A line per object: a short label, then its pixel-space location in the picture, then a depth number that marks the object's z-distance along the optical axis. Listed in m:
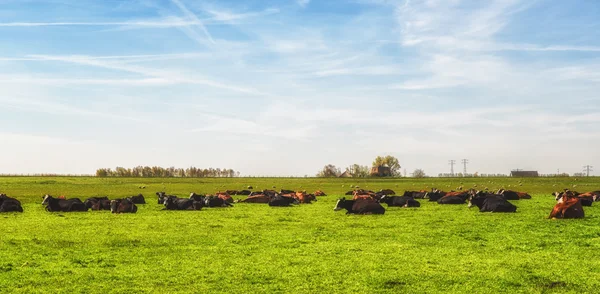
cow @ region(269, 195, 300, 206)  30.16
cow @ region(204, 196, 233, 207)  28.72
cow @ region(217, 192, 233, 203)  32.27
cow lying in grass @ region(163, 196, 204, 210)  27.12
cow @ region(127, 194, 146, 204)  32.41
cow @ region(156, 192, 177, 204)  32.25
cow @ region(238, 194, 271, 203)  34.12
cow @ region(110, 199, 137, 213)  24.98
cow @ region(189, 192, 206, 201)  30.89
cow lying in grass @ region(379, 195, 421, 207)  28.50
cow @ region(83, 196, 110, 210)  27.01
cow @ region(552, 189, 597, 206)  28.98
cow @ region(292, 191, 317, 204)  34.00
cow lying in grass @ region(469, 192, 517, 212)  24.31
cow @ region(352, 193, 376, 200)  34.18
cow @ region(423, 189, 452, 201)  35.11
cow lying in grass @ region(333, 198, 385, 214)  23.58
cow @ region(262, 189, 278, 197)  36.30
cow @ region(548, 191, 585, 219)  20.86
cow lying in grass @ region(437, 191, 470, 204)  31.34
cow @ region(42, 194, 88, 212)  25.94
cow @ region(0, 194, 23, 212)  25.03
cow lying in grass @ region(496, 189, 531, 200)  35.25
